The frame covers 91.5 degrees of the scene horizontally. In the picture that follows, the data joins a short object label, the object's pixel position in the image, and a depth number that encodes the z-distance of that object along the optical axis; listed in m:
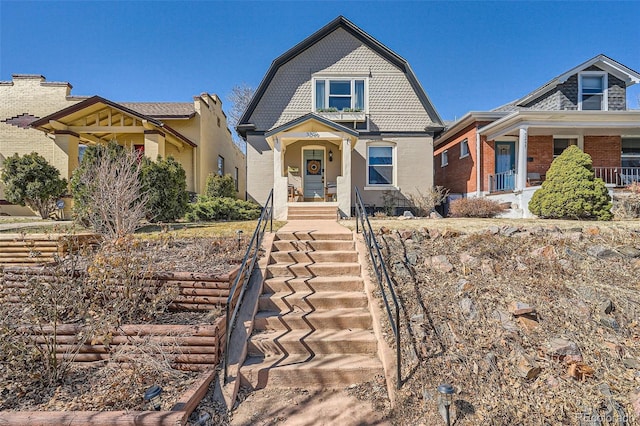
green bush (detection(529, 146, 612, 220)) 8.42
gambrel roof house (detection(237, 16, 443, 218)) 13.02
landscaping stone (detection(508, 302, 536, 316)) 3.93
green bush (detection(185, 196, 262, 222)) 10.35
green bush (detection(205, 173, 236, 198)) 13.83
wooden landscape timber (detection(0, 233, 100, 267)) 5.19
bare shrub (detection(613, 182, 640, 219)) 9.44
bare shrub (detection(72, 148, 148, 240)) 5.96
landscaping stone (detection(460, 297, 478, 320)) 4.04
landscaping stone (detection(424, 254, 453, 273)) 4.91
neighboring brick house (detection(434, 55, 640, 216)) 13.34
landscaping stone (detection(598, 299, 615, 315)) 4.00
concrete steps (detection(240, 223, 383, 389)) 3.58
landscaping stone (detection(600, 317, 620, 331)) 3.81
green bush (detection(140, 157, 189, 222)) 7.74
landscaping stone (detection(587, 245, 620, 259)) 5.04
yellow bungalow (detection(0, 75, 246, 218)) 11.62
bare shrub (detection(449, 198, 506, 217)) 10.88
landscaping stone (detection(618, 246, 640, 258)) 5.02
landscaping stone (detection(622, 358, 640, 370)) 3.34
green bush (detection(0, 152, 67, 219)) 10.12
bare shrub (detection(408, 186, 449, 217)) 12.50
